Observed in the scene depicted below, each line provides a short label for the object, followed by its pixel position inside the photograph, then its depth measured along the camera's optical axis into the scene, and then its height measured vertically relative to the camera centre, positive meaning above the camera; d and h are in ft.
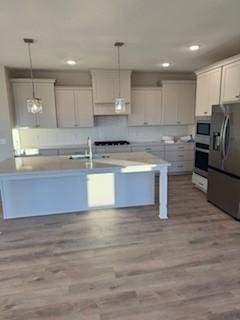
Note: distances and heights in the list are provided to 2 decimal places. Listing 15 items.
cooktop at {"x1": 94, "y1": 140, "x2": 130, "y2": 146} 18.57 -1.77
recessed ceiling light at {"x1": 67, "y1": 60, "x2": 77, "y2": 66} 15.03 +3.83
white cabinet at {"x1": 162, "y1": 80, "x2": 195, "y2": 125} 19.34 +1.44
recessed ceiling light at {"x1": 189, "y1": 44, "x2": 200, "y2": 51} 12.01 +3.76
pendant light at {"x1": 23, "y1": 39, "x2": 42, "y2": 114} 10.50 +0.75
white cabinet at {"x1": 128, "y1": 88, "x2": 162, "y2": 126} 19.19 +1.13
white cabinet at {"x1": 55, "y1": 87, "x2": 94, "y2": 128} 17.98 +1.16
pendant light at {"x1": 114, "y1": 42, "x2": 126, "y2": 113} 11.09 +0.82
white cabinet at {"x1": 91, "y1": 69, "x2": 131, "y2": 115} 17.66 +2.53
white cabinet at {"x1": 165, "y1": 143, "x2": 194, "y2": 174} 19.22 -3.07
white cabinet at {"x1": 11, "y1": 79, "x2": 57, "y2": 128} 17.16 +1.53
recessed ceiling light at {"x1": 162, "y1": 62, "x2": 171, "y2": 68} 16.28 +3.90
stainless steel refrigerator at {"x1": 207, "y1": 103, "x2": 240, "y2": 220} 11.19 -2.05
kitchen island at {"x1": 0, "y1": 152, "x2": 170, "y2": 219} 10.57 -3.31
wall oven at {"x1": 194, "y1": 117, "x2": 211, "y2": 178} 14.36 -1.64
